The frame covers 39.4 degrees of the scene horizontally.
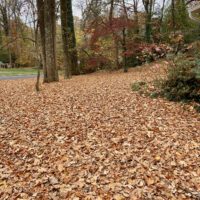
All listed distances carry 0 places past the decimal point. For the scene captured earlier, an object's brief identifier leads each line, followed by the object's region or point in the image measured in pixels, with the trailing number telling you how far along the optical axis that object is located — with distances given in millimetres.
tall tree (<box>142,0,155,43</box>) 18875
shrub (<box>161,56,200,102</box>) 6734
